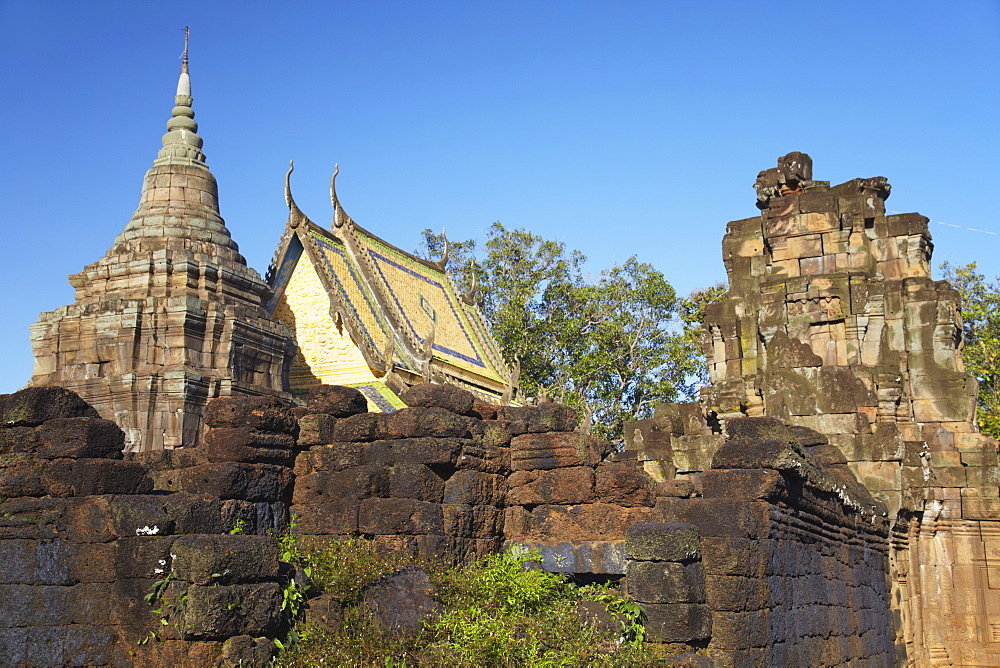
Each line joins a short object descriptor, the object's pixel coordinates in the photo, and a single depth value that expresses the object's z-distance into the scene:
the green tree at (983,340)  26.53
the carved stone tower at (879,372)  13.99
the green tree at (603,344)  33.06
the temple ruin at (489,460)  7.26
